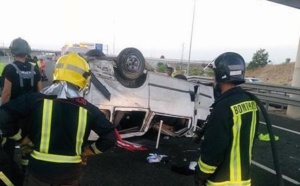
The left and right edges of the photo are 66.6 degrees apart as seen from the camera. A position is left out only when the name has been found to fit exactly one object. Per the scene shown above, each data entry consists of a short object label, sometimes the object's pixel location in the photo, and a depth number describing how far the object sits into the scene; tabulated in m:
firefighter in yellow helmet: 1.54
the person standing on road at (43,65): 14.00
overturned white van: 3.52
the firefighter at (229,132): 1.65
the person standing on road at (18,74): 2.68
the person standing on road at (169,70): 6.05
